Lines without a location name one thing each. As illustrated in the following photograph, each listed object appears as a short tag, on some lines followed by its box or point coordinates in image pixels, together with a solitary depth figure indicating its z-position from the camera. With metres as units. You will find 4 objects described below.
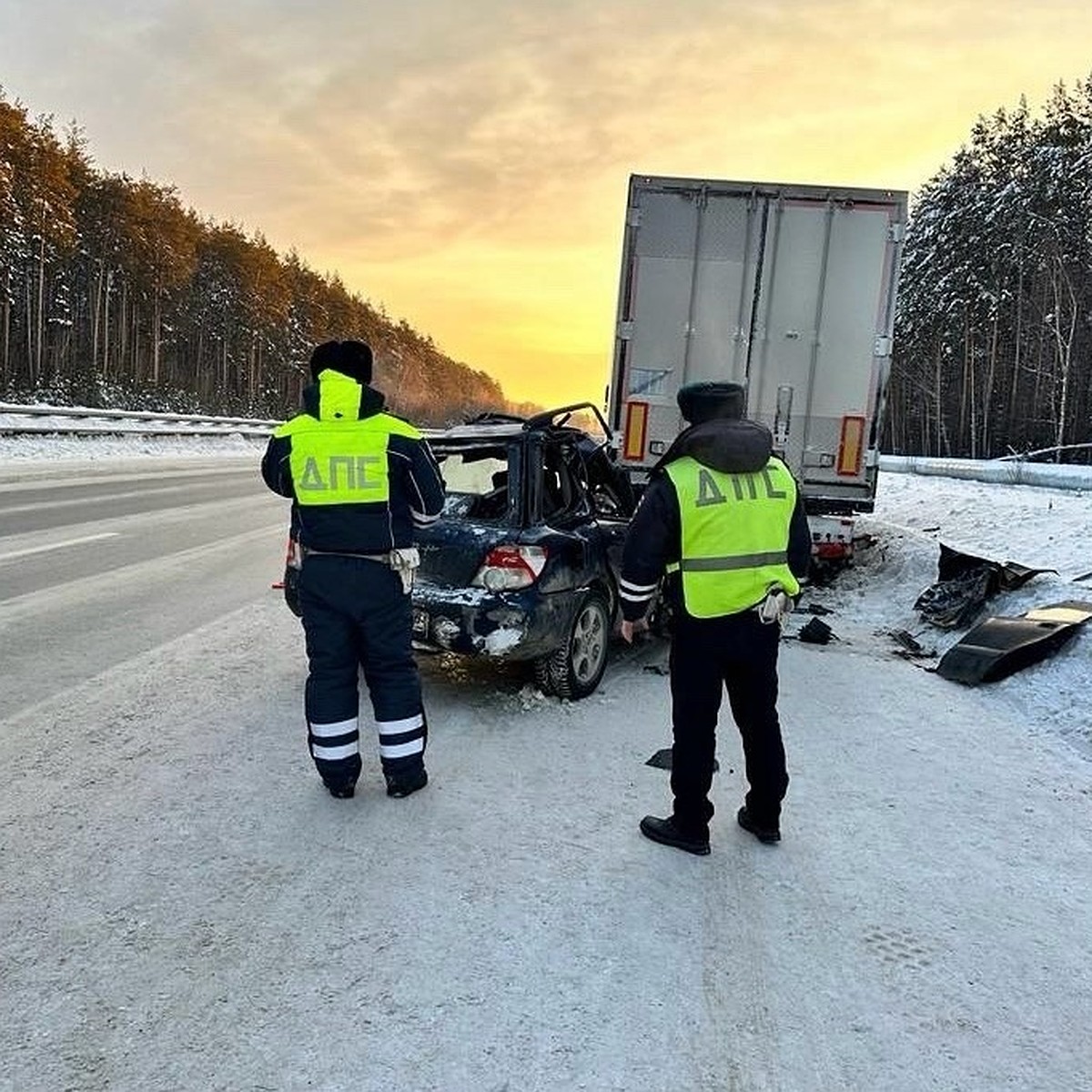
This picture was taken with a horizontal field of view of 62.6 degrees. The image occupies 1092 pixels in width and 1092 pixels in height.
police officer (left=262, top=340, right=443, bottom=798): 3.70
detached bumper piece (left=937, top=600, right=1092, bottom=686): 5.90
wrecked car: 4.90
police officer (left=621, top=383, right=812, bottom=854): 3.43
